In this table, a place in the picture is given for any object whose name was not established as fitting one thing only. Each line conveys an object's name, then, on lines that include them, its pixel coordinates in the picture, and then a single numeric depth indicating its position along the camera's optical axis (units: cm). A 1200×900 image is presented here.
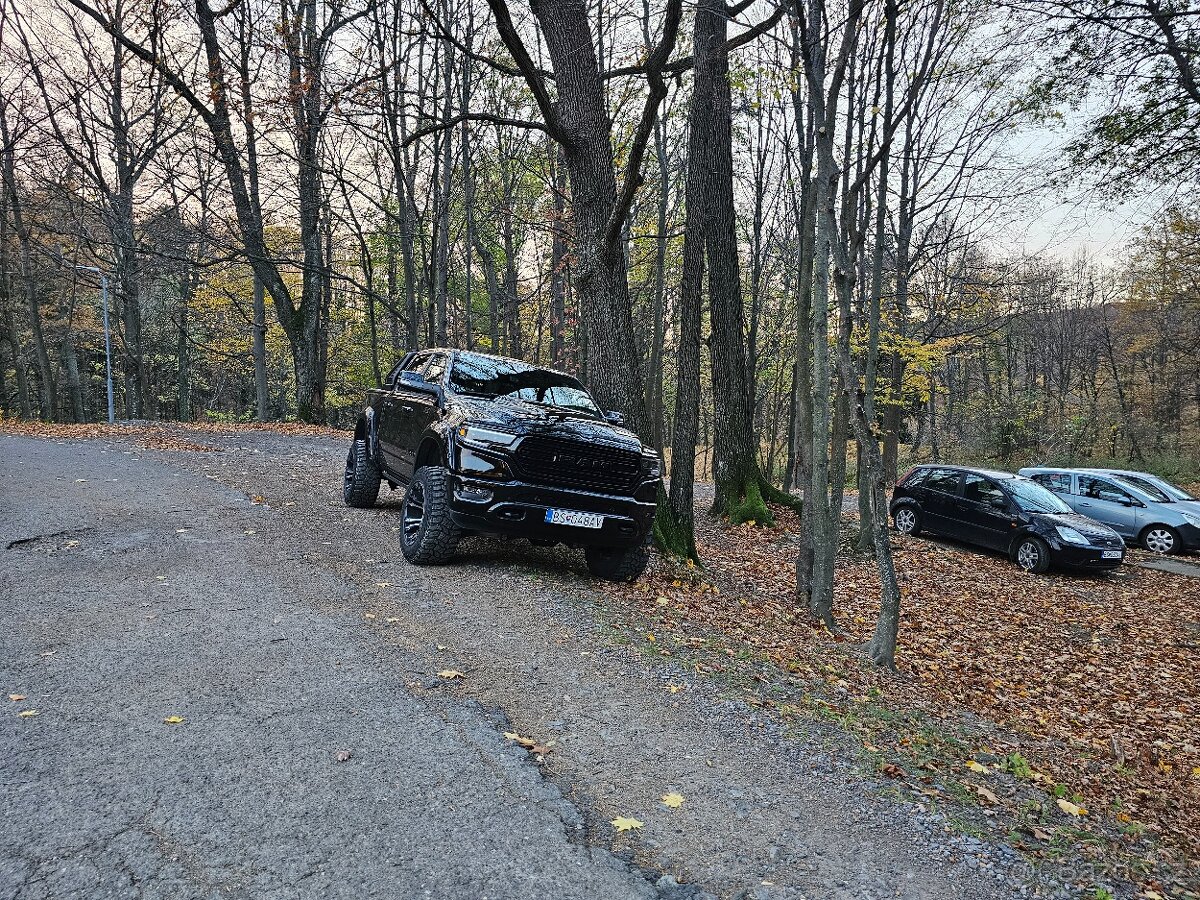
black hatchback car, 1272
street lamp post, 2275
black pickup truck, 627
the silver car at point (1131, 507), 1524
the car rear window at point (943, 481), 1510
